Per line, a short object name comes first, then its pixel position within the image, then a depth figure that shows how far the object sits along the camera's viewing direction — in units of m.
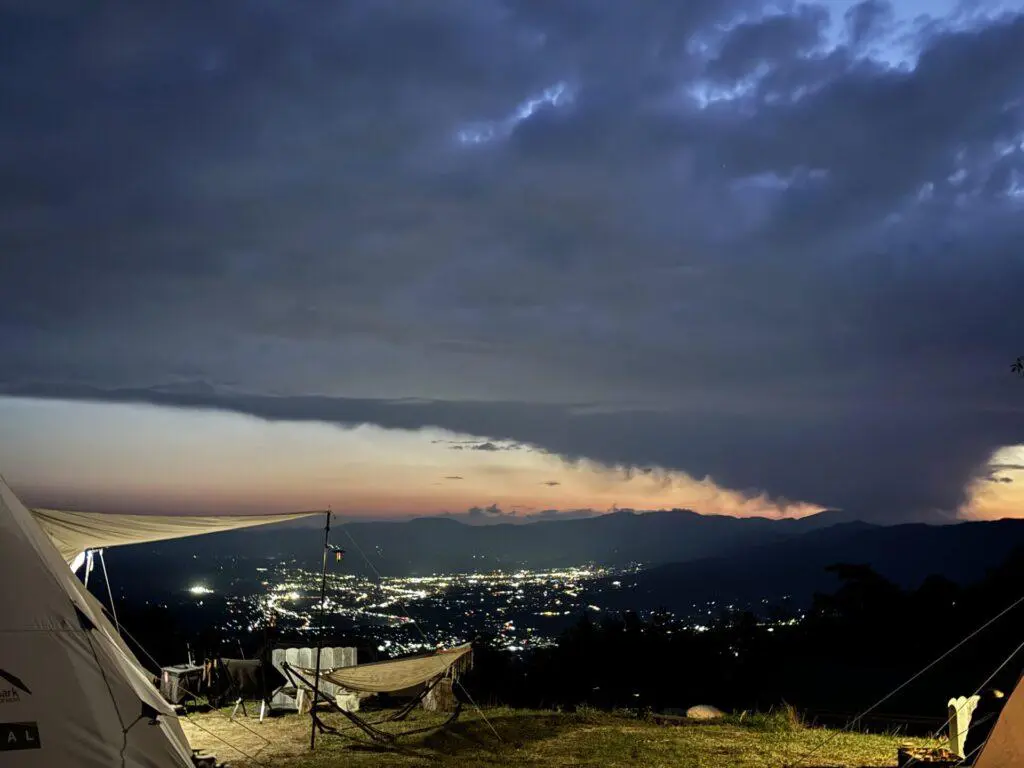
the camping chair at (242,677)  9.22
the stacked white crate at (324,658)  9.55
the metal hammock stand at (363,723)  7.60
